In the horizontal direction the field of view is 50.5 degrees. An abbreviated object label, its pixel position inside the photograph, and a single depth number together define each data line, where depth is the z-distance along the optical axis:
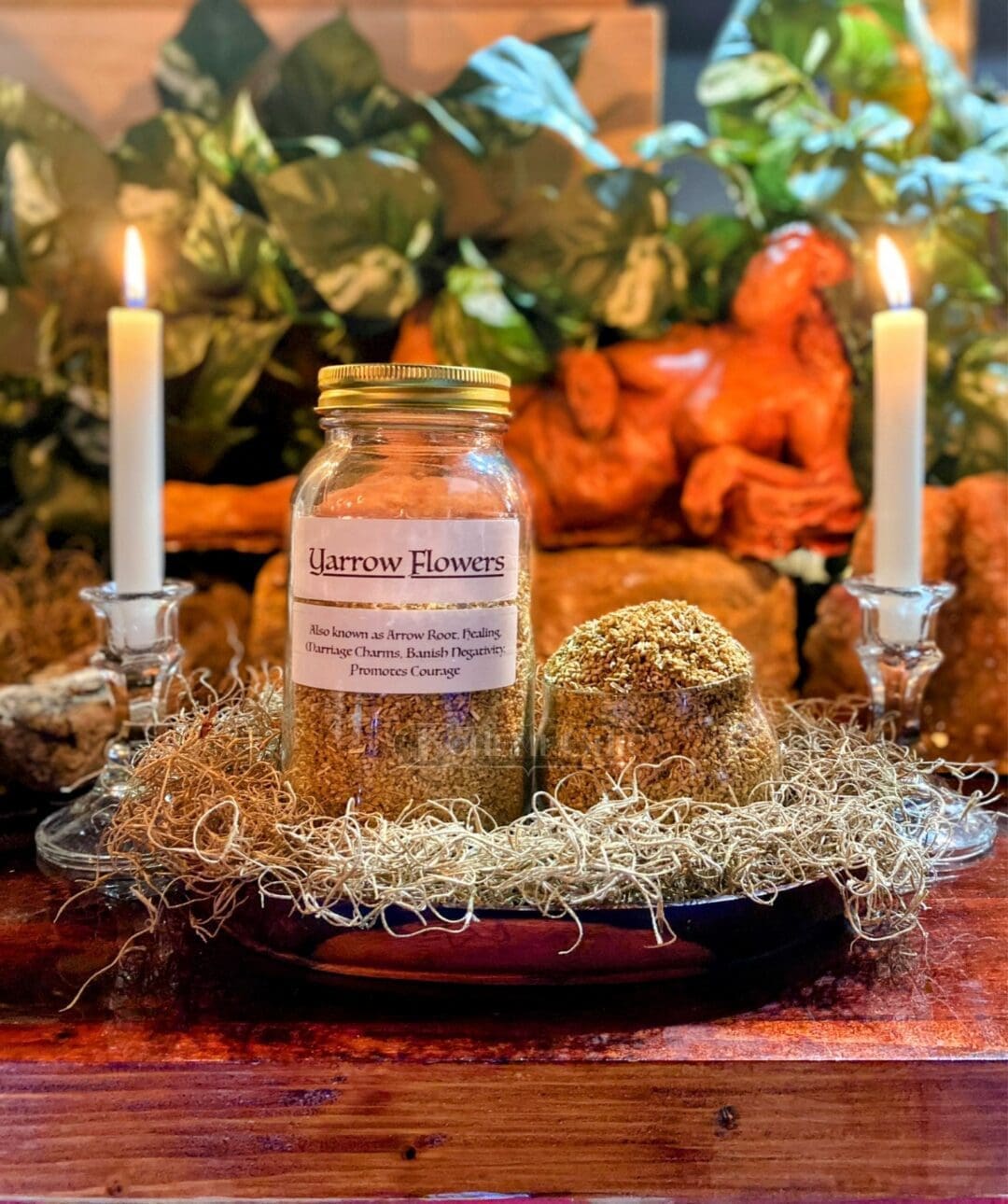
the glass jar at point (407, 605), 0.54
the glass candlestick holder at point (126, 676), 0.70
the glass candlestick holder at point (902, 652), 0.71
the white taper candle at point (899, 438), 0.73
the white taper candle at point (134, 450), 0.72
